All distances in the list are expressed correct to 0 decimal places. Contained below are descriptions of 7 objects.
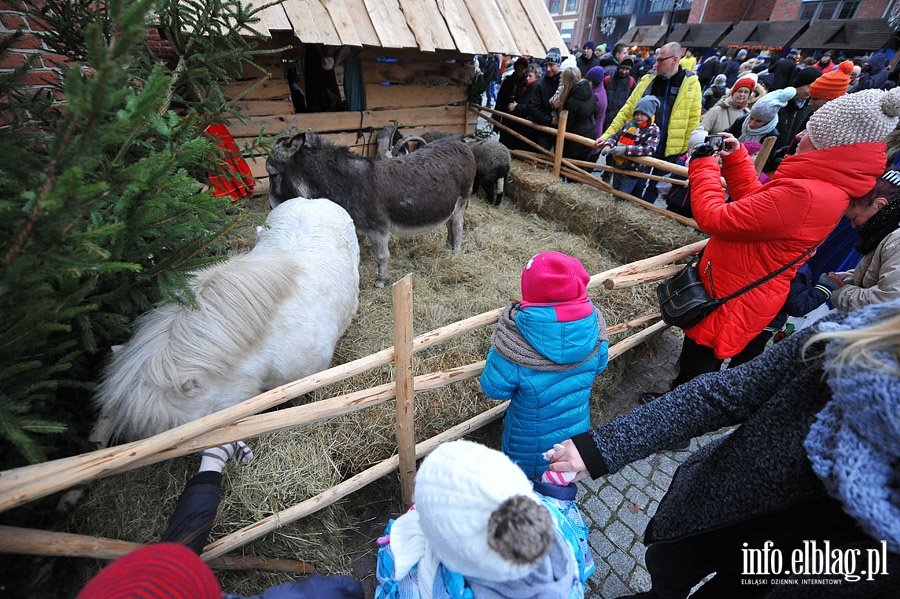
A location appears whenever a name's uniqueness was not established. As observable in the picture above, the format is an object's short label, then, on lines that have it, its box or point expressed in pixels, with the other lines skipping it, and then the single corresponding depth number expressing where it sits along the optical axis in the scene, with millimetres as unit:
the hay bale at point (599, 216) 4410
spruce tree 936
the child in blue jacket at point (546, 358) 1854
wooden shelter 4402
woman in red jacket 1802
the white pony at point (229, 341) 1771
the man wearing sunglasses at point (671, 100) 4746
